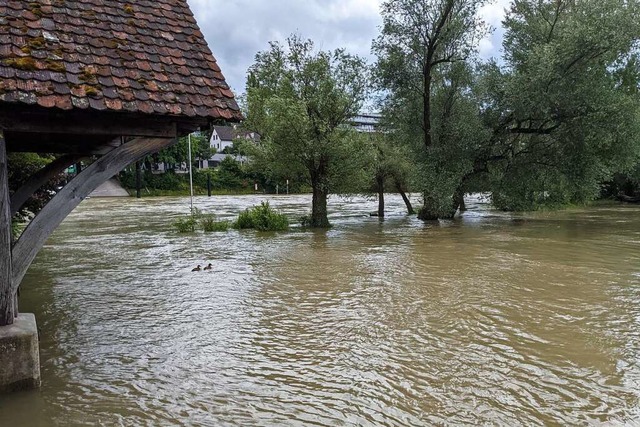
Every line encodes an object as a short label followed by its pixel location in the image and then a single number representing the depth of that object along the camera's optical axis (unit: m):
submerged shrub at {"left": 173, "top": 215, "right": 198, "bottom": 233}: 19.50
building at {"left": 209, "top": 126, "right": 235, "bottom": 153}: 91.44
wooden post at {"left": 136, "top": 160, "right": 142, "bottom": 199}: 49.36
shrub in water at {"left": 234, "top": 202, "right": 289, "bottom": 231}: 20.23
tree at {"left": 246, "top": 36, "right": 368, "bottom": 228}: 18.52
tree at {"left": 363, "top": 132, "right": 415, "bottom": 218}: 23.81
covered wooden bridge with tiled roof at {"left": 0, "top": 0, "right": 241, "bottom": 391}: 4.49
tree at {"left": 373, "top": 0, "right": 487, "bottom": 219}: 21.42
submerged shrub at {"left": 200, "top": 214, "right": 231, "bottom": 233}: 19.91
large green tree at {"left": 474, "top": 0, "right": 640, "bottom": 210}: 18.59
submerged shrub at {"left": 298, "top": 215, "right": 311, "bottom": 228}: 21.47
